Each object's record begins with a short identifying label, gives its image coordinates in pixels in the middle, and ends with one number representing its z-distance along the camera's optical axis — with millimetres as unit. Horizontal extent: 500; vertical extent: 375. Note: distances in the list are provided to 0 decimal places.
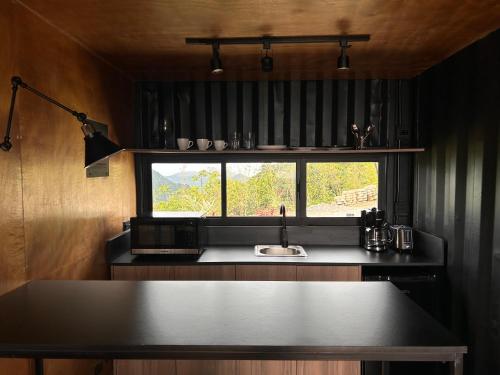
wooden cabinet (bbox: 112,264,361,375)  2947
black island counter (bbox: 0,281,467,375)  1378
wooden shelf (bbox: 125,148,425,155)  3375
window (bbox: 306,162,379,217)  3709
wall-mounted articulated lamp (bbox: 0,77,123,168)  1859
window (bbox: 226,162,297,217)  3746
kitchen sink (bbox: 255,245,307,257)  3453
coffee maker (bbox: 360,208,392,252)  3361
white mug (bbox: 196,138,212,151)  3408
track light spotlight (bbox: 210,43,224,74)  2381
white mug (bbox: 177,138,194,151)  3409
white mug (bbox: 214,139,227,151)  3402
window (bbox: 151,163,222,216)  3770
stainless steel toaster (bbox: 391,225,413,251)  3287
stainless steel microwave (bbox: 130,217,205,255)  3176
